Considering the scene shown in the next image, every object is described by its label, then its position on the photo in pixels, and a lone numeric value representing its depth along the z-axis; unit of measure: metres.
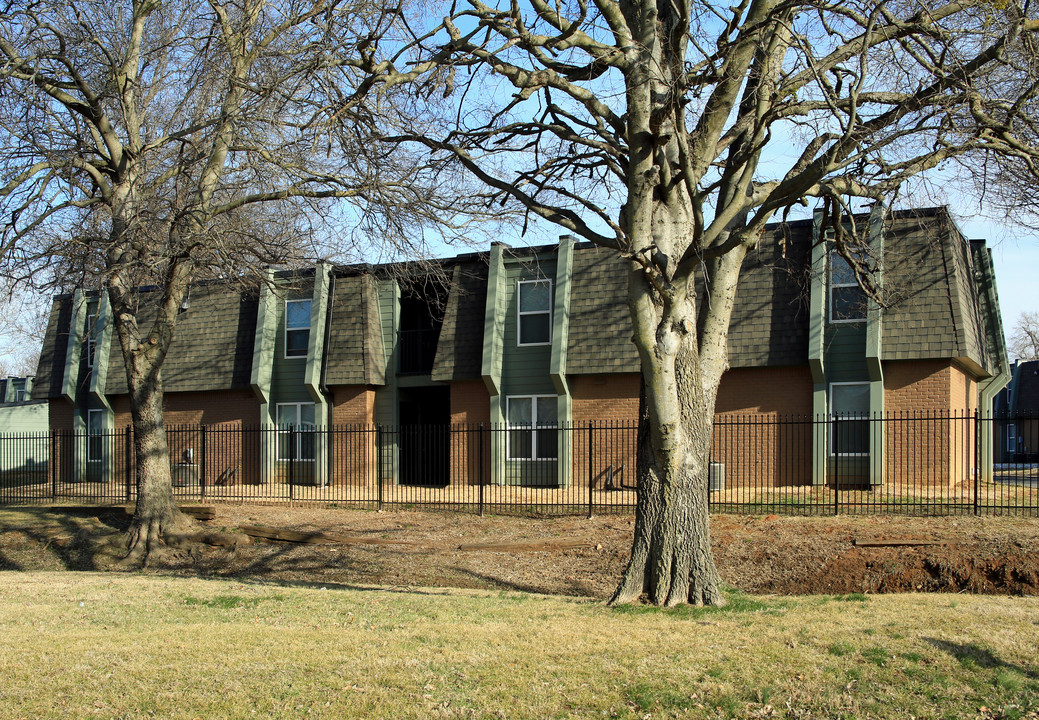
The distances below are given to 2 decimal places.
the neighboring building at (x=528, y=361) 18.50
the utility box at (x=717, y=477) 19.33
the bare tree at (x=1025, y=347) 58.34
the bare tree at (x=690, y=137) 9.21
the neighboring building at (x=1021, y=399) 46.03
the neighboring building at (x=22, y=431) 34.25
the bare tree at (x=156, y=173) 12.89
